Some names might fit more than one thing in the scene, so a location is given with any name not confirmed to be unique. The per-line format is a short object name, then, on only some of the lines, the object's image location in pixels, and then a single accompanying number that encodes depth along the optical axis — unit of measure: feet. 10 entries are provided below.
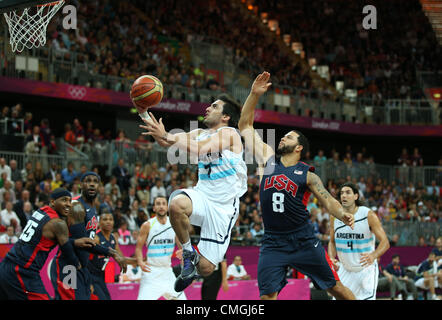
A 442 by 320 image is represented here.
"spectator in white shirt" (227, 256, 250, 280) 52.06
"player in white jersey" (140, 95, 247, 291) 25.38
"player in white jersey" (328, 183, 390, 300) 34.60
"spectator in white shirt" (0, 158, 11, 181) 55.36
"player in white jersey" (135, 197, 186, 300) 36.73
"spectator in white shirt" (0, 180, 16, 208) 51.88
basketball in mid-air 24.06
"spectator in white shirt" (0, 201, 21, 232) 48.06
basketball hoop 37.70
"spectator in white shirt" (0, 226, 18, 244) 45.52
